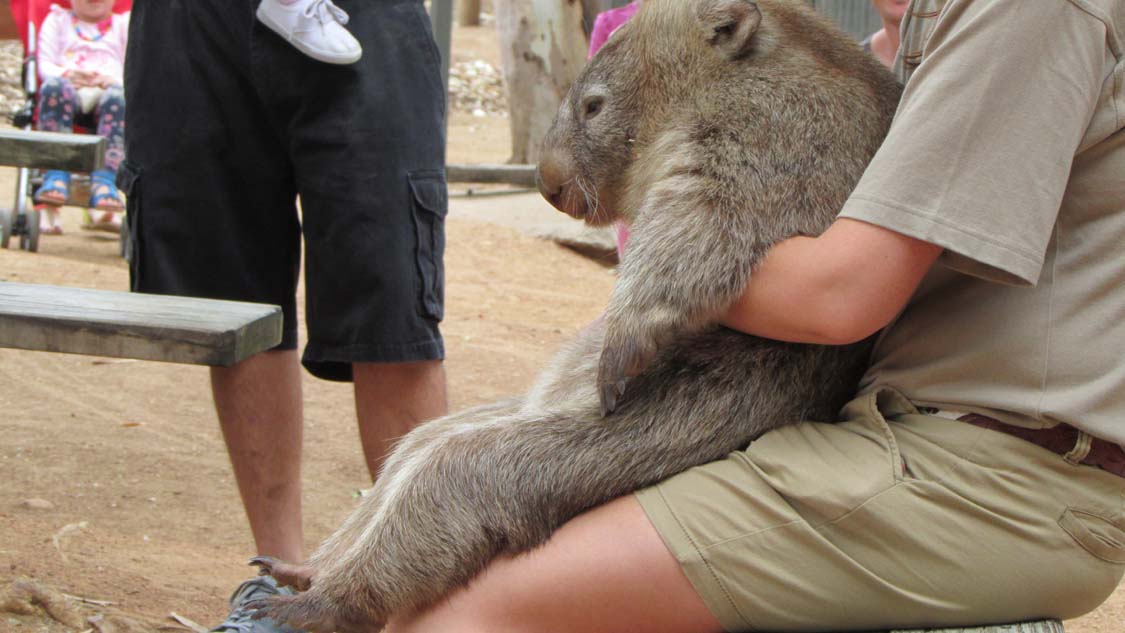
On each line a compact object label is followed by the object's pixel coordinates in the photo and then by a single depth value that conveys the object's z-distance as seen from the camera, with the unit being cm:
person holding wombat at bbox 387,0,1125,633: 185
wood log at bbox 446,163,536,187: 1047
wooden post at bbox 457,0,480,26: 2464
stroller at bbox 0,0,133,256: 865
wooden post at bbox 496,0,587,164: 1012
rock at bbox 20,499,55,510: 438
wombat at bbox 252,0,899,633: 213
